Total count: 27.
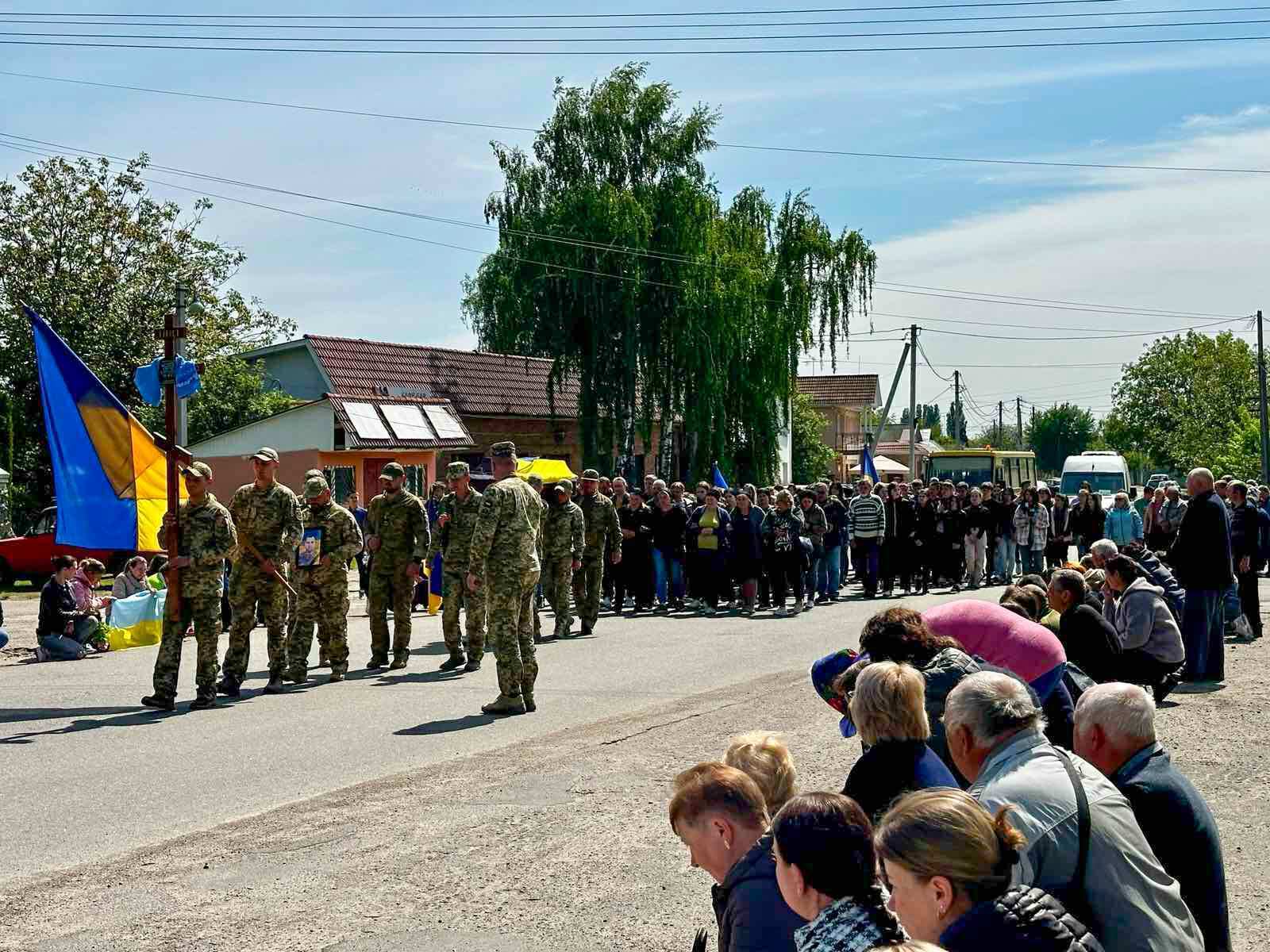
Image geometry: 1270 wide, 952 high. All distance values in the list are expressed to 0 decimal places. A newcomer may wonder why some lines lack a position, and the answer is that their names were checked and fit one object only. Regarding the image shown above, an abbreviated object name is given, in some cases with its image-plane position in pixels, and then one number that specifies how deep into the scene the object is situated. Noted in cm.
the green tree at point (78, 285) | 3612
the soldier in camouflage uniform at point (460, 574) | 1389
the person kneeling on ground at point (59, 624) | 1612
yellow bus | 4219
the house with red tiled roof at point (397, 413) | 3372
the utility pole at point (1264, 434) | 5575
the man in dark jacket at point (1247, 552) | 1609
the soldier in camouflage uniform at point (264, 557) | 1221
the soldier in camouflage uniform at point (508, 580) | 1111
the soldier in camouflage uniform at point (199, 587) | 1145
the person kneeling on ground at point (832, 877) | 323
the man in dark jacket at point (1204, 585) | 1271
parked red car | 2959
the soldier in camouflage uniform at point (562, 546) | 1725
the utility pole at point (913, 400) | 5075
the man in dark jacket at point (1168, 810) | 462
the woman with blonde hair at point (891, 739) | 454
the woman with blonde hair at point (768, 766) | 419
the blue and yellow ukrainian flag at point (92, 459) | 1297
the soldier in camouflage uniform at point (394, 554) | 1426
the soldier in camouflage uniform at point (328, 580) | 1308
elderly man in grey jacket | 392
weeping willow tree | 3781
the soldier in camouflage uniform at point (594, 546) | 1794
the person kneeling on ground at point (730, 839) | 368
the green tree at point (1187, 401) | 7244
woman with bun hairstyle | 321
